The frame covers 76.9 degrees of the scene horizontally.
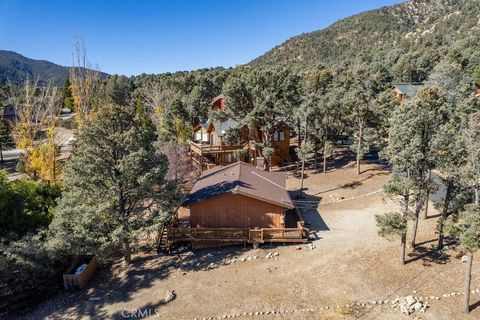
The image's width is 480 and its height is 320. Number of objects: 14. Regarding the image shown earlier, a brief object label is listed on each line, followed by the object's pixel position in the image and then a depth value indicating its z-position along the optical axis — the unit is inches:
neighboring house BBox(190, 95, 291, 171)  1254.3
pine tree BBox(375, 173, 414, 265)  530.6
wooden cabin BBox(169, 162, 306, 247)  696.4
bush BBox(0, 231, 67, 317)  565.3
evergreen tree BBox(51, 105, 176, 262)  590.6
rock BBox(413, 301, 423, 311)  466.7
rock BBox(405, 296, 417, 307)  475.5
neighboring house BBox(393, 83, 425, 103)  1839.3
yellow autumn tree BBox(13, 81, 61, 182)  1006.3
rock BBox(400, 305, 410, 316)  462.8
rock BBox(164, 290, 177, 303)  537.6
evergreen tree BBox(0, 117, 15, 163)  1768.2
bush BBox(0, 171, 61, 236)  654.5
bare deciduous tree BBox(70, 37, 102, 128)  1532.6
